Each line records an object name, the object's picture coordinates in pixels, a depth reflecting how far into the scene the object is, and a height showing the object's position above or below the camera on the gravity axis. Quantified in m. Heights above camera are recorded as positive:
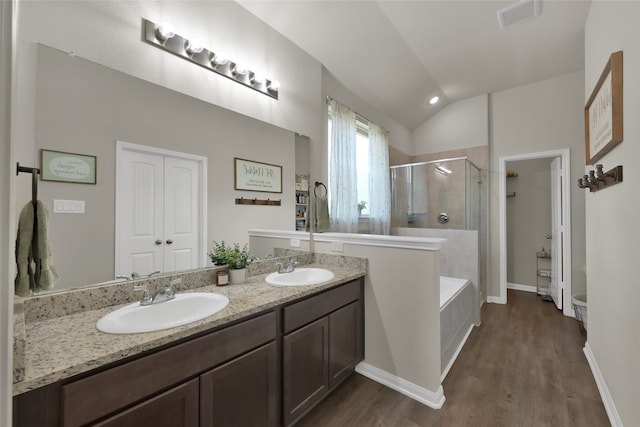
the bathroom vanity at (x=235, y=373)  0.84 -0.64
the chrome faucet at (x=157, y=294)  1.29 -0.39
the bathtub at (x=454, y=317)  2.15 -0.92
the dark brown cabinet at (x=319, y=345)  1.50 -0.81
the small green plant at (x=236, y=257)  1.71 -0.27
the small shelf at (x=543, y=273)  4.09 -0.86
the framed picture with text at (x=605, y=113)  1.49 +0.67
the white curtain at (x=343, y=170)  2.84 +0.50
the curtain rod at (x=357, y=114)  2.86 +1.24
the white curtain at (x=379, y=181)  3.57 +0.47
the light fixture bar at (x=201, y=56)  1.54 +1.01
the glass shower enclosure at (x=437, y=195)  3.54 +0.29
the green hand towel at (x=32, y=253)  0.87 -0.12
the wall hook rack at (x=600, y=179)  1.52 +0.25
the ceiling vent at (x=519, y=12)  2.32 +1.80
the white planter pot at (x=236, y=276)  1.70 -0.38
